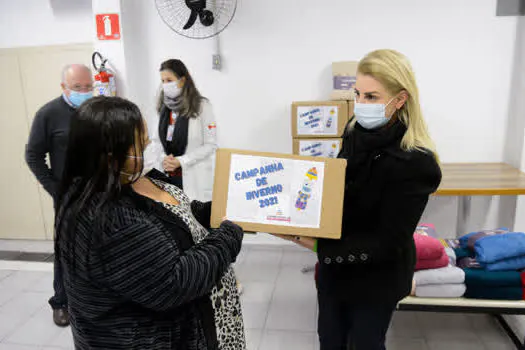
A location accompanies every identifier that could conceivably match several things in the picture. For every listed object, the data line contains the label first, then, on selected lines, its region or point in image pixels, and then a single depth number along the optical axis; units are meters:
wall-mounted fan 2.87
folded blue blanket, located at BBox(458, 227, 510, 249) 2.17
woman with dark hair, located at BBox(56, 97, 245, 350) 0.88
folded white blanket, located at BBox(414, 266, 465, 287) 1.90
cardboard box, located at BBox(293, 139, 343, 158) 2.89
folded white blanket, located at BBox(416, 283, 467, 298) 1.90
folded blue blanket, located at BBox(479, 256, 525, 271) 1.90
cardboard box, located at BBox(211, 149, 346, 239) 1.20
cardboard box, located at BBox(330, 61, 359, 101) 2.90
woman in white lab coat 2.50
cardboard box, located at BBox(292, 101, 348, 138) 2.86
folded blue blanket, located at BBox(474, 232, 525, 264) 1.91
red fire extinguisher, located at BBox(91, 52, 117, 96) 3.07
